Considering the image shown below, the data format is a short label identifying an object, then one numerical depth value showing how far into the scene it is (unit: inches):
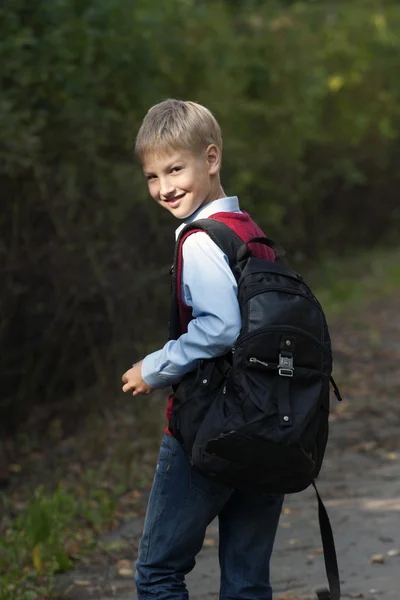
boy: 222.6
